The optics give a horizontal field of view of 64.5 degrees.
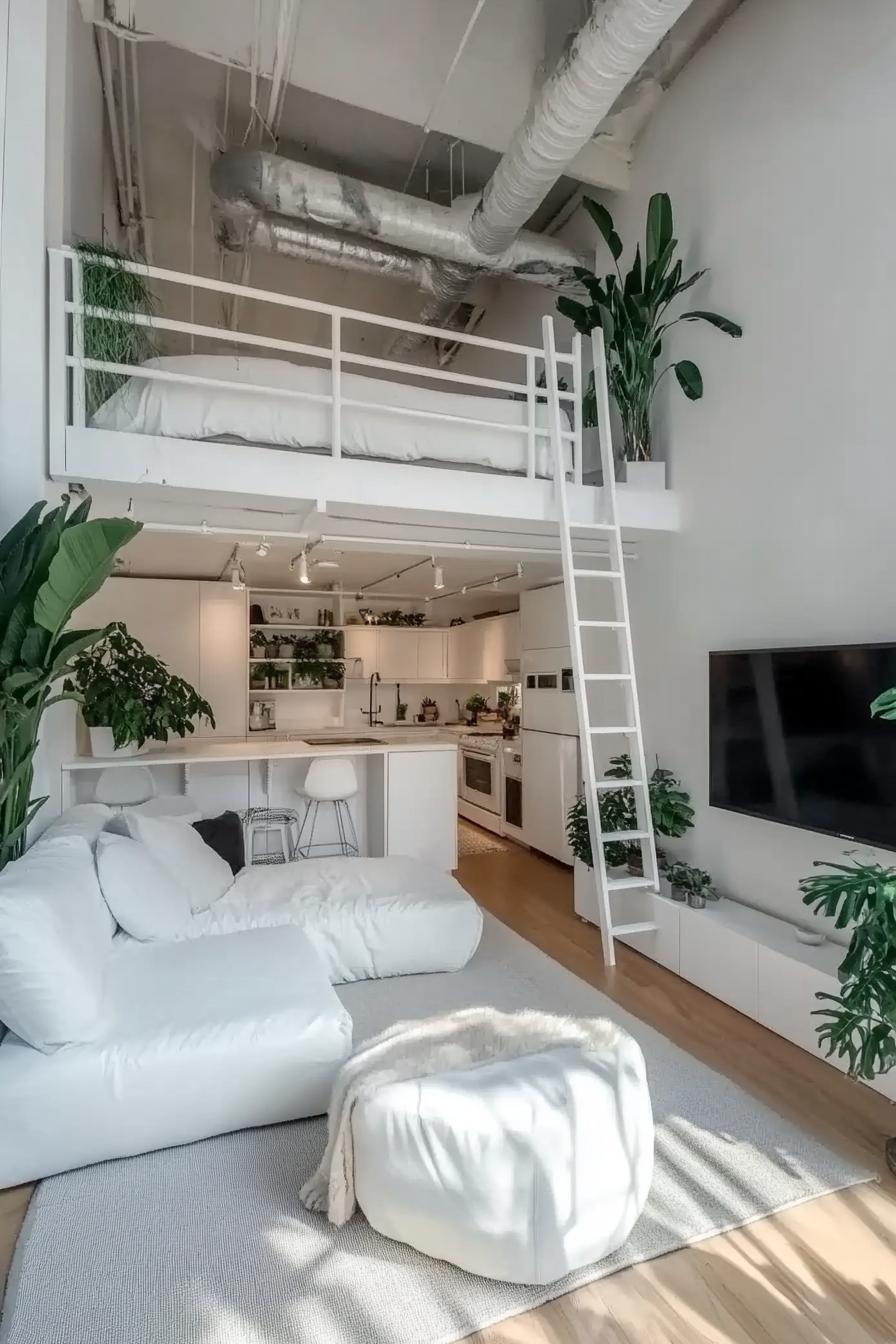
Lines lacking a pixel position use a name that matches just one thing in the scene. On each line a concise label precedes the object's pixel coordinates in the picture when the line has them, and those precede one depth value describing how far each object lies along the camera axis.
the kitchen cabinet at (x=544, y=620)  5.22
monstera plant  1.92
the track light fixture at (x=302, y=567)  4.26
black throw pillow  3.65
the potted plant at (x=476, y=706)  7.54
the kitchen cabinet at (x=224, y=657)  5.97
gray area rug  1.54
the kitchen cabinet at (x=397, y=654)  7.51
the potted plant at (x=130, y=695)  3.73
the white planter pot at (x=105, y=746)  3.90
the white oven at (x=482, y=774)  6.28
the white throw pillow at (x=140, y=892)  2.64
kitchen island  4.63
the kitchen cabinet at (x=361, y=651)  7.40
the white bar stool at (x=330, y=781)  4.45
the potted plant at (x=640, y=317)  3.64
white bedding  2.93
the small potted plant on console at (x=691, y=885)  3.37
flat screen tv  2.57
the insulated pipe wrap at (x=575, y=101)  2.79
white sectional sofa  1.92
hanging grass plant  2.80
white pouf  1.60
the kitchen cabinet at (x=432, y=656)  7.66
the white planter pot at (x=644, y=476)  3.91
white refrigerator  5.03
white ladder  3.46
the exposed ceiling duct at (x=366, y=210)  3.81
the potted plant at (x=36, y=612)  2.04
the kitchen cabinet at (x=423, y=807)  4.72
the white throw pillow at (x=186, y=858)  3.00
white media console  2.68
